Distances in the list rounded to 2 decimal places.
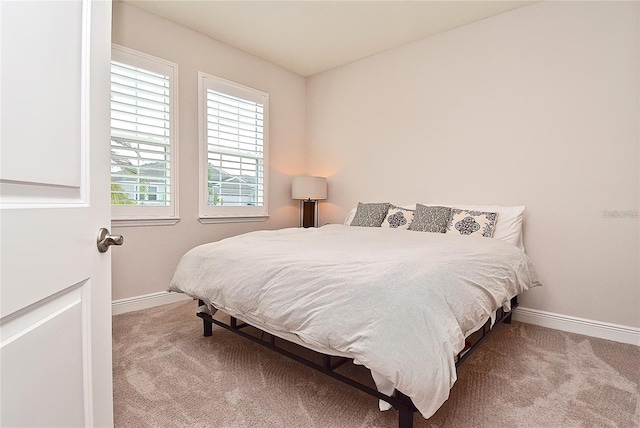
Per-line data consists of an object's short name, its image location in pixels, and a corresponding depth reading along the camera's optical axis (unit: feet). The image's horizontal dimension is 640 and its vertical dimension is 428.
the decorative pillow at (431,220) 9.45
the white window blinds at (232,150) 11.37
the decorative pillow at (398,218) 10.37
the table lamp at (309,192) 13.30
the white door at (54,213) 1.71
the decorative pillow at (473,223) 8.77
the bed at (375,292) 4.02
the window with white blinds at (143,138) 9.31
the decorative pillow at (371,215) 10.88
